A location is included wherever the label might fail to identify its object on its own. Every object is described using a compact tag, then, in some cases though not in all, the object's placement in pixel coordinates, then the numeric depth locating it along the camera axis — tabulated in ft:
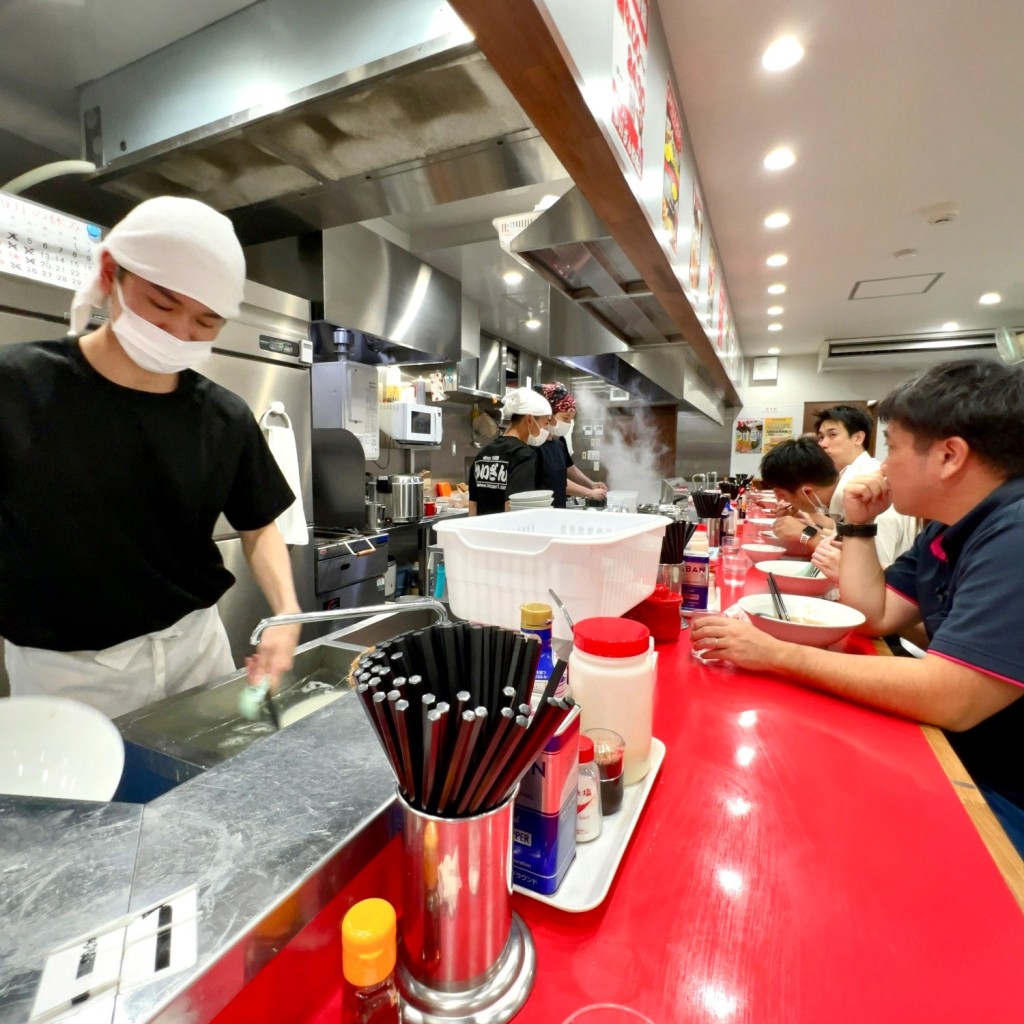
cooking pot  12.82
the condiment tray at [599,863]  1.90
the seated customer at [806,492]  7.95
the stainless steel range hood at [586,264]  6.09
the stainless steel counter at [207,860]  1.28
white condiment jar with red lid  2.48
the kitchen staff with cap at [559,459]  12.43
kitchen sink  3.03
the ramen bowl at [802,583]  6.42
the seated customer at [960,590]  3.28
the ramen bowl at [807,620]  4.35
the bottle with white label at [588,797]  2.18
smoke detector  10.49
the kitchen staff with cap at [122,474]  3.78
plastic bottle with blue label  2.51
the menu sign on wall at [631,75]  4.30
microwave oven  13.51
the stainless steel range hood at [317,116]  5.25
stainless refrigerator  8.48
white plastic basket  3.36
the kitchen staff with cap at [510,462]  11.19
